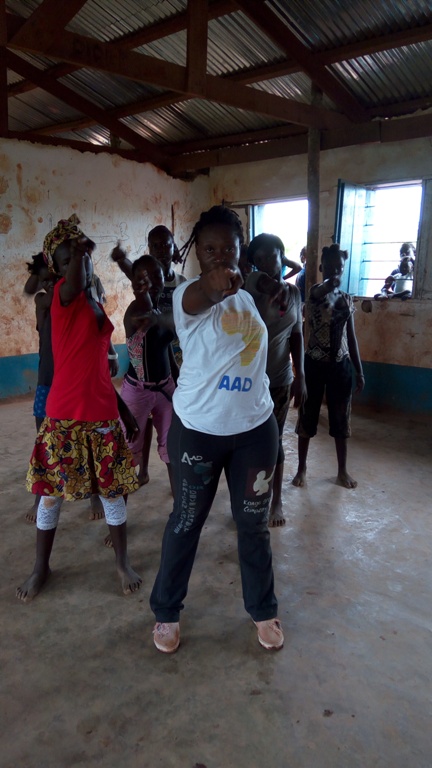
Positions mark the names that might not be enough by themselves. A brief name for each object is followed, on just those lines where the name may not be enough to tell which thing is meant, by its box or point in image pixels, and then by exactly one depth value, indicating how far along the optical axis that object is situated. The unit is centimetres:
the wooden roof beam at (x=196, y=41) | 382
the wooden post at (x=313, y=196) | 508
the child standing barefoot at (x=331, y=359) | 319
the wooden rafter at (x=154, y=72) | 333
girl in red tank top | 184
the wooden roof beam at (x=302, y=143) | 474
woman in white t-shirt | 151
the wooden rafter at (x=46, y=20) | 311
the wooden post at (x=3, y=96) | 490
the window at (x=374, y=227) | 508
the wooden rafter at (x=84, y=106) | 549
